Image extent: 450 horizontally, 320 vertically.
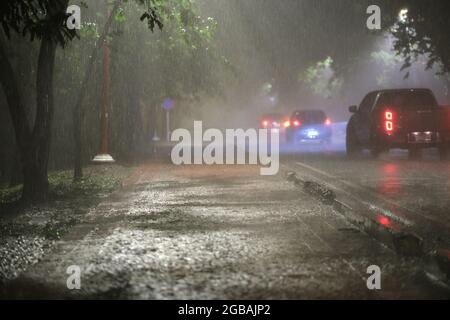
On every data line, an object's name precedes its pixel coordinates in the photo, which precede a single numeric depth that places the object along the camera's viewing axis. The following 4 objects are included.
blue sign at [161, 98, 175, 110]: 41.80
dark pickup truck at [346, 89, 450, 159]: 18.16
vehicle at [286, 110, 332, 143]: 31.36
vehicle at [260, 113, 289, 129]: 40.67
